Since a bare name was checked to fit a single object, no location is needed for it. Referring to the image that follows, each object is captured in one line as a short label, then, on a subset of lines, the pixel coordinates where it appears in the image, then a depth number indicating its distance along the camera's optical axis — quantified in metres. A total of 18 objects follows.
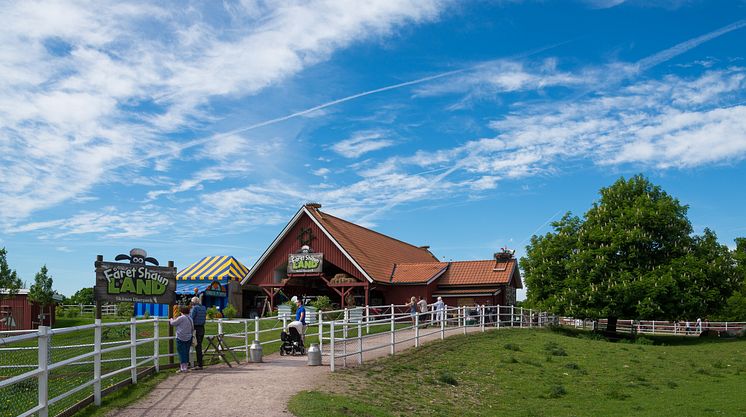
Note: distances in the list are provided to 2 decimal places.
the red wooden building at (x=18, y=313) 35.16
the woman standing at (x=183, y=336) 14.72
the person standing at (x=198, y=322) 15.46
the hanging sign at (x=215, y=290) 45.75
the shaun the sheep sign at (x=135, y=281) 16.14
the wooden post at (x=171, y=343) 15.79
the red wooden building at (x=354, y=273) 38.41
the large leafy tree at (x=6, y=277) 53.16
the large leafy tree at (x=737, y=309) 52.16
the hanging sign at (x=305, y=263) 38.78
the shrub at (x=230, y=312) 37.41
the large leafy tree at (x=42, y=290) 37.84
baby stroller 19.06
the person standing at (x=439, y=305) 30.61
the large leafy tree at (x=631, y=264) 33.50
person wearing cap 18.86
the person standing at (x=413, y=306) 29.73
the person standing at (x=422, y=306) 31.33
